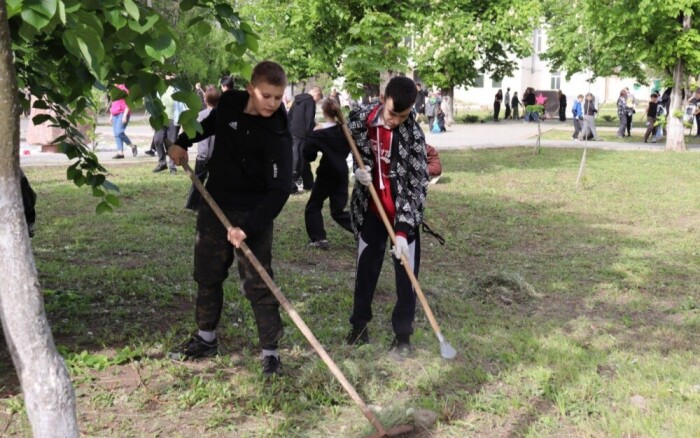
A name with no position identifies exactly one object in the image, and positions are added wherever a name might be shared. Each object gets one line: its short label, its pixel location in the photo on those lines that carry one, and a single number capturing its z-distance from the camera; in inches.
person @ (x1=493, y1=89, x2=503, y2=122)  1766.2
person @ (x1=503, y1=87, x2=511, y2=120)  1845.5
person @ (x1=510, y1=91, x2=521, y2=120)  1766.7
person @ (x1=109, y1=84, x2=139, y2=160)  701.3
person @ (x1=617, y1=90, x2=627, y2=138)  1155.9
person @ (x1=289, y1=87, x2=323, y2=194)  503.2
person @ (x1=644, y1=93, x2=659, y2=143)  1095.6
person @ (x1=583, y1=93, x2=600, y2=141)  1082.6
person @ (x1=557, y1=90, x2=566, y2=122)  1745.8
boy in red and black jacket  215.3
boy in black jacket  195.8
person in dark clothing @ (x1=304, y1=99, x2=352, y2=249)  227.1
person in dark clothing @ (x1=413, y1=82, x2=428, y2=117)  1562.3
